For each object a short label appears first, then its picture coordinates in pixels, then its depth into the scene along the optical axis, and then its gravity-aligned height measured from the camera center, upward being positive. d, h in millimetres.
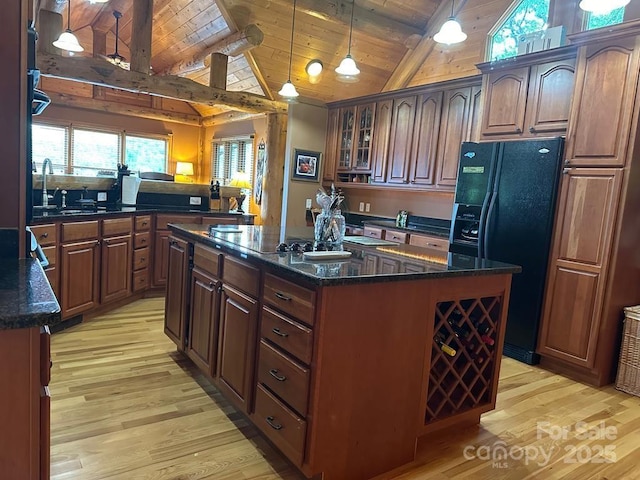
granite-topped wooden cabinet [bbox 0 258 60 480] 958 -479
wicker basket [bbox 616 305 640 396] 3027 -936
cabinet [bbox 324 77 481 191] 4480 +769
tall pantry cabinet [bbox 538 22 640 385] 2939 +32
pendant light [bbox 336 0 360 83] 3973 +1175
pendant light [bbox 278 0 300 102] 4562 +1050
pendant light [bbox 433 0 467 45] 3176 +1249
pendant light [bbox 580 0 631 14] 2291 +1125
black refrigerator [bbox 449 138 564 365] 3316 -33
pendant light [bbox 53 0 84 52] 4684 +1405
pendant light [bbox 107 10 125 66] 6620 +1846
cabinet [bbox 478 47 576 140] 3305 +931
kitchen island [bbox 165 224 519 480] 1753 -665
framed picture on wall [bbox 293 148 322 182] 5991 +402
